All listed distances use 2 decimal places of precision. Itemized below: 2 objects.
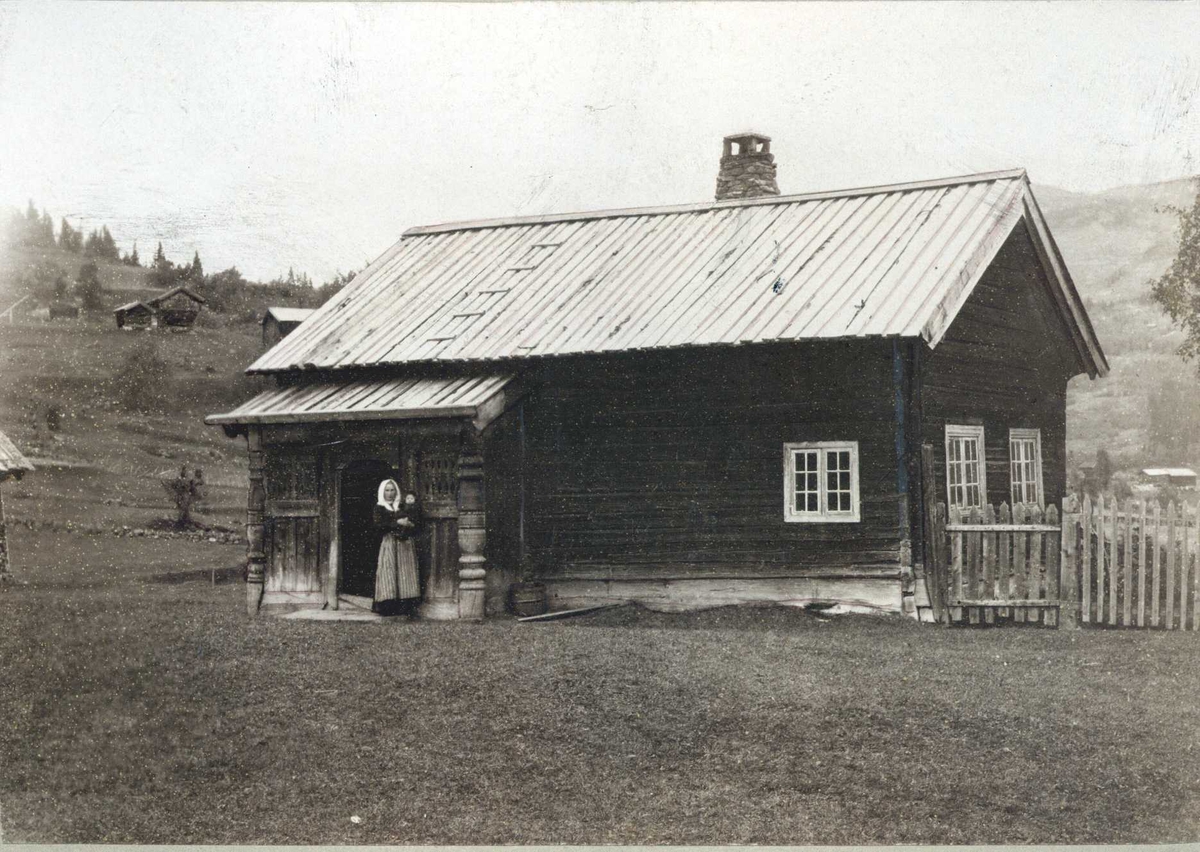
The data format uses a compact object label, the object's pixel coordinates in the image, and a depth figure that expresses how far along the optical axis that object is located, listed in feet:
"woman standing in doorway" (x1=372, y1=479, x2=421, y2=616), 47.93
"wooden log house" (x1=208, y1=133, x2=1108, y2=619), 46.39
